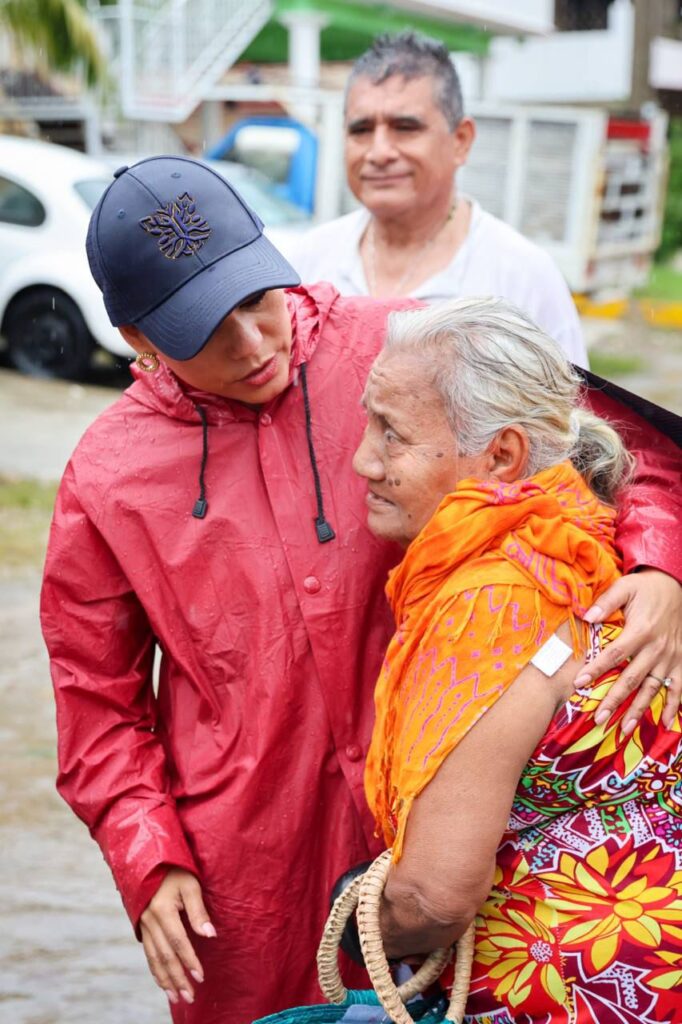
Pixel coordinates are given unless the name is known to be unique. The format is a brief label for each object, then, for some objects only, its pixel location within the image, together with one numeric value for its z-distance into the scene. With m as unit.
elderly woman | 1.74
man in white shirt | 3.44
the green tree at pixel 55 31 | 12.87
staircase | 18.62
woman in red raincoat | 2.09
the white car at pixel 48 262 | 10.93
